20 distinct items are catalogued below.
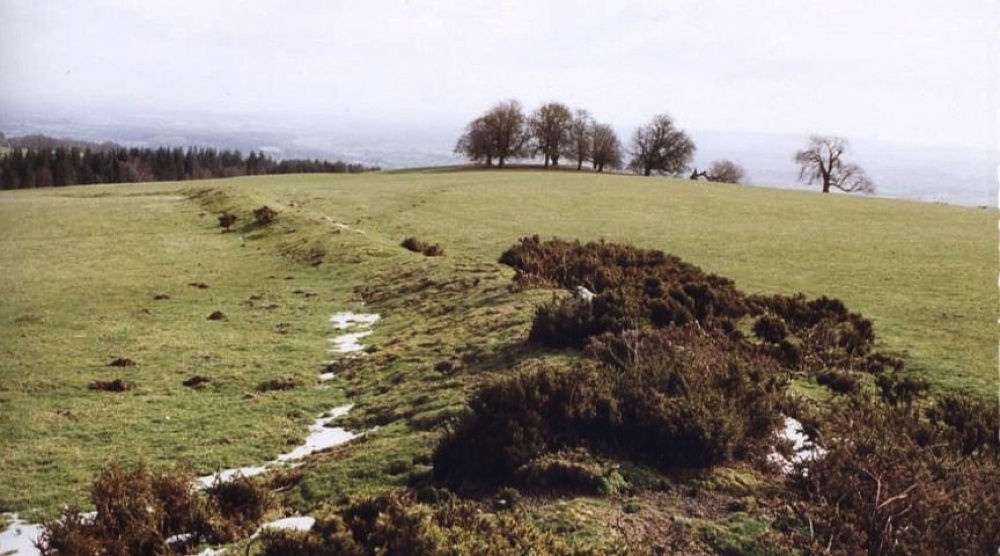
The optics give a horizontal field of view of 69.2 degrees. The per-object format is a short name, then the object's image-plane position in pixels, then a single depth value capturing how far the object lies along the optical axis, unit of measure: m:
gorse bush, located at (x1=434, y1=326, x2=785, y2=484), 8.17
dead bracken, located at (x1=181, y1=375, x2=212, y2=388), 13.85
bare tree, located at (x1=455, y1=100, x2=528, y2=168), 99.62
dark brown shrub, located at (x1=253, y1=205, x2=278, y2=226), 35.88
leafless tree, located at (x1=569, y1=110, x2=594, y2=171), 103.25
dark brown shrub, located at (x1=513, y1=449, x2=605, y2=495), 7.66
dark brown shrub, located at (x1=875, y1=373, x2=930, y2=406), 11.44
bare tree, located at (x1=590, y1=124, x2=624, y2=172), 102.06
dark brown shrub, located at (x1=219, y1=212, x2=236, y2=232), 36.88
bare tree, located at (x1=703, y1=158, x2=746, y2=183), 113.07
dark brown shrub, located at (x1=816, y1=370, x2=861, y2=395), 11.89
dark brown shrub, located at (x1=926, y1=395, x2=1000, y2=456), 9.62
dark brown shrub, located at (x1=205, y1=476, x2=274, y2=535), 7.91
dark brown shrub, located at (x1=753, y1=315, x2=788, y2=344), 14.57
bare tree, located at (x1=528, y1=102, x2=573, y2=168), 102.19
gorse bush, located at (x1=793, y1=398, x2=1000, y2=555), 6.55
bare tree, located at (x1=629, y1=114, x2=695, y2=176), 105.38
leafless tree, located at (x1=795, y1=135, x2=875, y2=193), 92.62
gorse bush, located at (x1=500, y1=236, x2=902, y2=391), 13.10
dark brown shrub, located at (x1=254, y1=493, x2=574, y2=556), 5.80
